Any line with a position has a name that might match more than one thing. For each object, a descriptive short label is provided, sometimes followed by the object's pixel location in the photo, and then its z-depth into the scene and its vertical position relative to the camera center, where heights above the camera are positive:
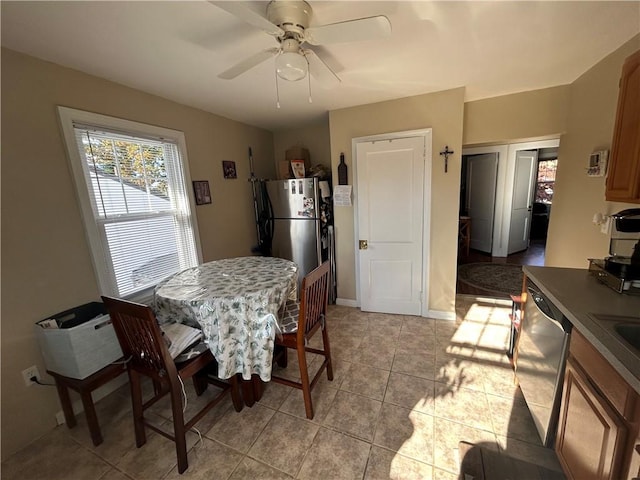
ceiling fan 1.07 +0.71
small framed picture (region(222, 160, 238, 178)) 2.96 +0.33
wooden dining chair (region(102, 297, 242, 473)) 1.28 -0.87
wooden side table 1.53 -1.08
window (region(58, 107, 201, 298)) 1.82 +0.03
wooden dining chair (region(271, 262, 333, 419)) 1.59 -0.86
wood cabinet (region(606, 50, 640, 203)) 1.22 +0.17
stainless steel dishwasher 1.24 -0.95
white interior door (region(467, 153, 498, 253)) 4.87 -0.27
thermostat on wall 1.81 +0.09
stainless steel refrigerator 3.07 -0.33
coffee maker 1.28 -0.46
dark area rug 3.49 -1.41
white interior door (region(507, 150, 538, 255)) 4.78 -0.32
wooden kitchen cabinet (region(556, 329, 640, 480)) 0.84 -0.88
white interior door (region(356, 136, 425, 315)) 2.63 -0.36
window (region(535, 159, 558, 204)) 6.65 -0.04
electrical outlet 1.58 -0.99
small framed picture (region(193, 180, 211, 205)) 2.62 +0.08
